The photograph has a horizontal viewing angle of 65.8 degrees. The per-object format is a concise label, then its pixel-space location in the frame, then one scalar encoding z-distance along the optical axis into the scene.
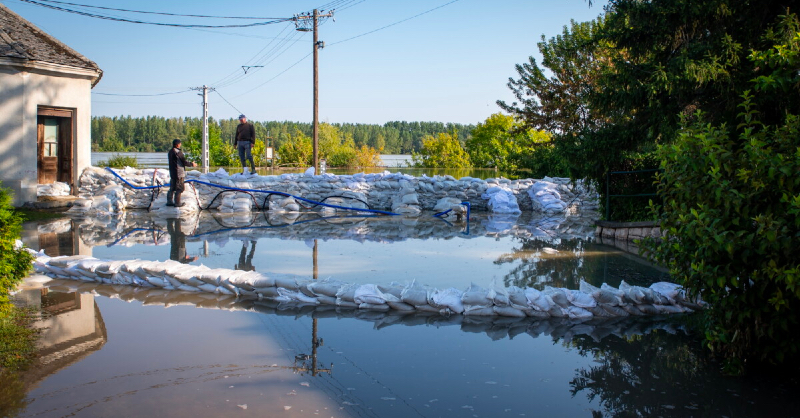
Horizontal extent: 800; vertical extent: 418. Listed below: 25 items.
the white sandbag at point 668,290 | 6.24
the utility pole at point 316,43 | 25.36
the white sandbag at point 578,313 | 6.05
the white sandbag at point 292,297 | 6.48
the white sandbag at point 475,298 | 6.13
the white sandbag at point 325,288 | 6.45
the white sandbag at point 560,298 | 6.11
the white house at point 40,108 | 15.28
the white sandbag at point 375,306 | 6.29
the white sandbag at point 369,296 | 6.30
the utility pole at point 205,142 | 30.47
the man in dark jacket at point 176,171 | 15.50
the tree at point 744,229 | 4.05
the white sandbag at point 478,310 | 6.10
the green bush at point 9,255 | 5.23
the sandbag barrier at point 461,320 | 5.66
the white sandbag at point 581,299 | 6.10
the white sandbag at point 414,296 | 6.21
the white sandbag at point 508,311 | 6.07
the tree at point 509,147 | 23.41
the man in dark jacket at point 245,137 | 18.78
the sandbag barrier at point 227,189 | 17.11
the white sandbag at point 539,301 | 6.08
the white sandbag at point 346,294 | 6.36
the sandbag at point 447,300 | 6.16
